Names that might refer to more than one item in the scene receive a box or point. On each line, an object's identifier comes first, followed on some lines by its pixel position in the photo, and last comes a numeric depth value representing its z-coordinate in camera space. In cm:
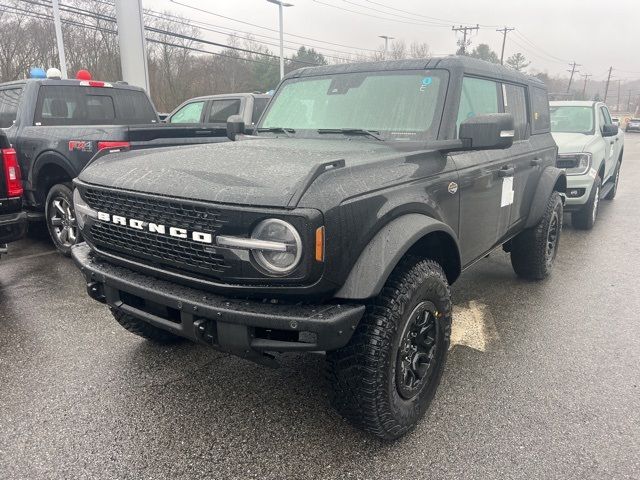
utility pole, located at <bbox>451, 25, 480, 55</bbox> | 5062
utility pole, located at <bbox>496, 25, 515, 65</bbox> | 5994
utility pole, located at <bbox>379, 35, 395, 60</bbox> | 3120
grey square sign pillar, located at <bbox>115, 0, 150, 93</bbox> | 1019
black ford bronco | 200
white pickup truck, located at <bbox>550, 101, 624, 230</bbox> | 688
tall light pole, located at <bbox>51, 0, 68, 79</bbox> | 1193
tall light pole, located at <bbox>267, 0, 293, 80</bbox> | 2396
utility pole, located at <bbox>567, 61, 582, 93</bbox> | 8512
